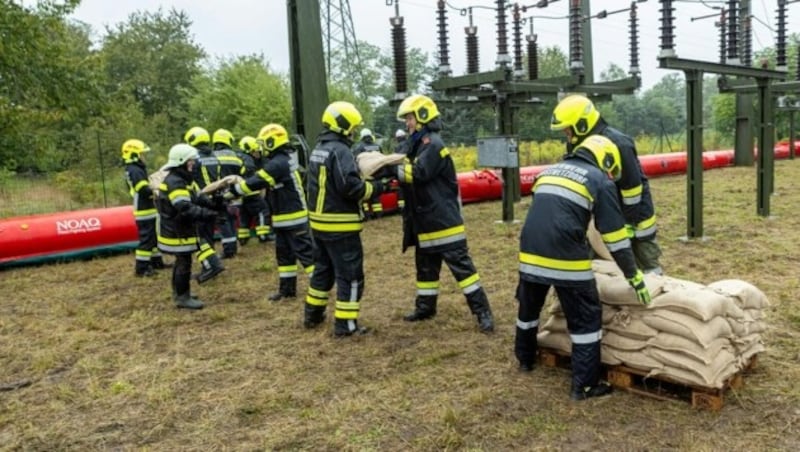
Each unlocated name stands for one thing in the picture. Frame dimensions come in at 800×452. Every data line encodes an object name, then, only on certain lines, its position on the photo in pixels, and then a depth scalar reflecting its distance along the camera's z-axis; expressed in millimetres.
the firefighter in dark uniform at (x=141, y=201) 8664
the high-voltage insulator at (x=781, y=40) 10984
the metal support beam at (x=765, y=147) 10328
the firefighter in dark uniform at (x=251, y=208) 10492
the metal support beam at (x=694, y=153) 8516
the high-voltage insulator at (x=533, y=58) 12816
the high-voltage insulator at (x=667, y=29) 7910
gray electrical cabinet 10633
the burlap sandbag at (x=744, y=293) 4160
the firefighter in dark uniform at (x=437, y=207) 5539
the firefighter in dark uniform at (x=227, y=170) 9727
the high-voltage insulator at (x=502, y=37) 9852
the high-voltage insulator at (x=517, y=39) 11840
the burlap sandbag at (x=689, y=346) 3736
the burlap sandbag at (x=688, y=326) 3758
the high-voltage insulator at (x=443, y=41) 10172
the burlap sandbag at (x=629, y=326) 4020
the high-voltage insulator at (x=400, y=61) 10461
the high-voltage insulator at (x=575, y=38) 9703
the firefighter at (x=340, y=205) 5418
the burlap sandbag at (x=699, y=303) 3791
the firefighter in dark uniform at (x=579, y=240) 3900
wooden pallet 3834
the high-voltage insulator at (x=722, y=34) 10402
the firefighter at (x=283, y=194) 6797
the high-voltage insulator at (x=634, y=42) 11336
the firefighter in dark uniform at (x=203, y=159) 9438
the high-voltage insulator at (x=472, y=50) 11555
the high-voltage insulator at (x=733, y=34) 8836
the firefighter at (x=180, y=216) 6582
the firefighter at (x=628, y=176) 4395
